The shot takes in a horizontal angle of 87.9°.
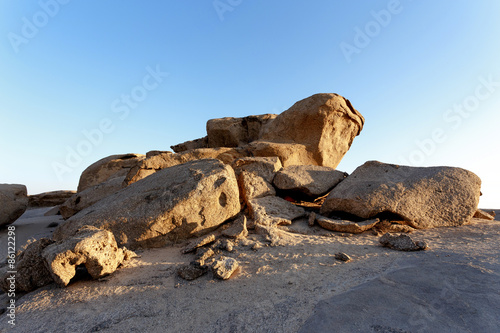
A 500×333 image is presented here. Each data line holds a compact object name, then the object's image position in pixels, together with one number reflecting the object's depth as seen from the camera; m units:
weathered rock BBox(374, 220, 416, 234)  4.61
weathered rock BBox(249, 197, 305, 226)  4.77
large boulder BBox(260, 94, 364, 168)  8.08
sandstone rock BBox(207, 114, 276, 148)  10.03
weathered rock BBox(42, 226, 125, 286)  2.95
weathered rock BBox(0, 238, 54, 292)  3.14
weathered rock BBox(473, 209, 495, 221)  5.88
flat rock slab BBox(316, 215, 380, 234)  4.56
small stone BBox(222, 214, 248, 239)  4.07
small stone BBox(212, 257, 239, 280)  3.00
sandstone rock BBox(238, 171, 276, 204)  5.42
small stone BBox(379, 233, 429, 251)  3.69
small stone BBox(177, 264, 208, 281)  3.07
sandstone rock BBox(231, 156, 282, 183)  5.98
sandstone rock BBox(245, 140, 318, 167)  7.76
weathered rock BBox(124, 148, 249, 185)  7.44
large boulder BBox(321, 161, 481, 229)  4.80
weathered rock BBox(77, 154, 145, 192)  11.21
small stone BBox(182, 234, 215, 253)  3.83
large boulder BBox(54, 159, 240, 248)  4.23
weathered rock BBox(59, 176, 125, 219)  6.87
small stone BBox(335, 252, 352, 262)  3.37
